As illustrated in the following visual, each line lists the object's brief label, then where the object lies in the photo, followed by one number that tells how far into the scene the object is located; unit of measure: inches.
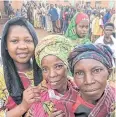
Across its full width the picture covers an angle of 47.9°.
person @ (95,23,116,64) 96.2
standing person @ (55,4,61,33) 266.8
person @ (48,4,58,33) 268.8
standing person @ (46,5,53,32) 279.4
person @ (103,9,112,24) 228.1
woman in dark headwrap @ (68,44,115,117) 28.7
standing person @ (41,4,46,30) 289.4
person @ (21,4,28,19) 315.4
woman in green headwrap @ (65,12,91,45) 72.1
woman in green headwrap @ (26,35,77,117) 32.1
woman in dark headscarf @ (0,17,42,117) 38.2
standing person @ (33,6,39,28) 301.3
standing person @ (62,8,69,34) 259.3
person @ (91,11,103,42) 203.5
